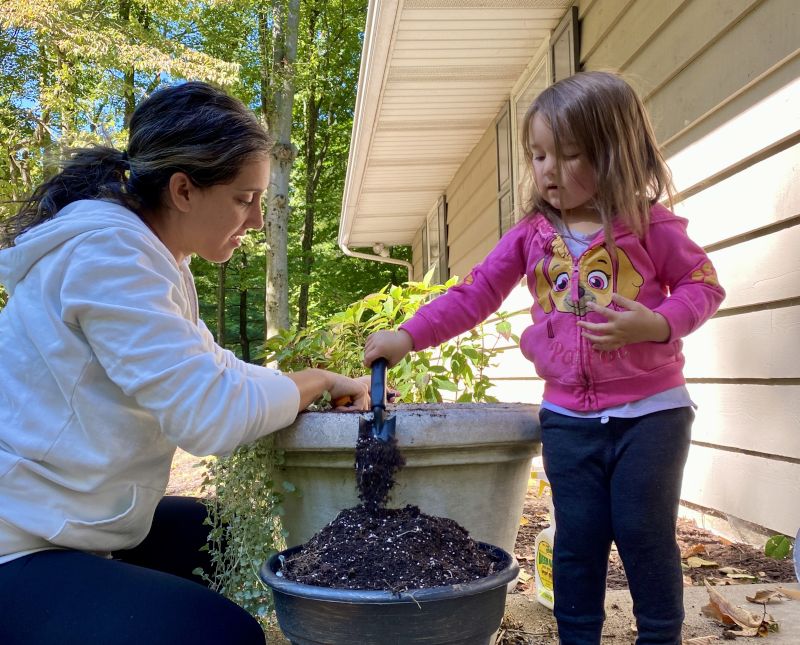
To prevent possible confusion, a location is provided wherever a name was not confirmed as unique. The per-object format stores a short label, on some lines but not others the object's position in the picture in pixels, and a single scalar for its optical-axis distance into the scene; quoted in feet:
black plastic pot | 3.59
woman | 4.20
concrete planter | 5.02
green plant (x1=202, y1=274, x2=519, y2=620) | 5.78
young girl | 5.03
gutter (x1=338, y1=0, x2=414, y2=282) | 15.35
